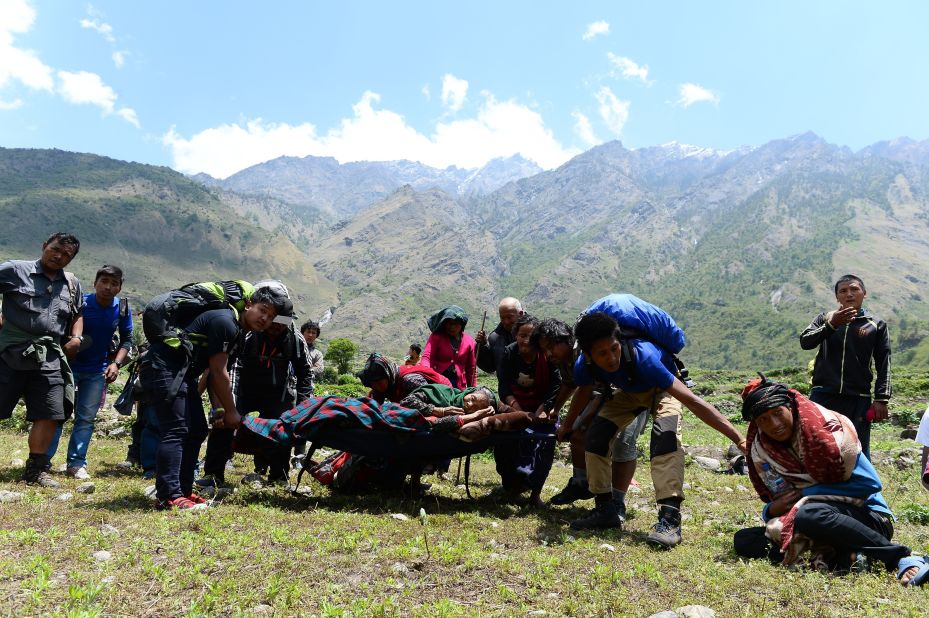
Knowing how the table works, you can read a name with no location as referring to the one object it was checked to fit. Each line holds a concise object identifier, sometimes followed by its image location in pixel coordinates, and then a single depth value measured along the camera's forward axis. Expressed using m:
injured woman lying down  5.20
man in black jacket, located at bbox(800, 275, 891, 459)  5.79
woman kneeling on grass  3.72
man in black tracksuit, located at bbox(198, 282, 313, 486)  6.43
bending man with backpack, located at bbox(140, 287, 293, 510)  4.87
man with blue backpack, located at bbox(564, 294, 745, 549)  4.55
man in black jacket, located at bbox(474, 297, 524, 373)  7.18
